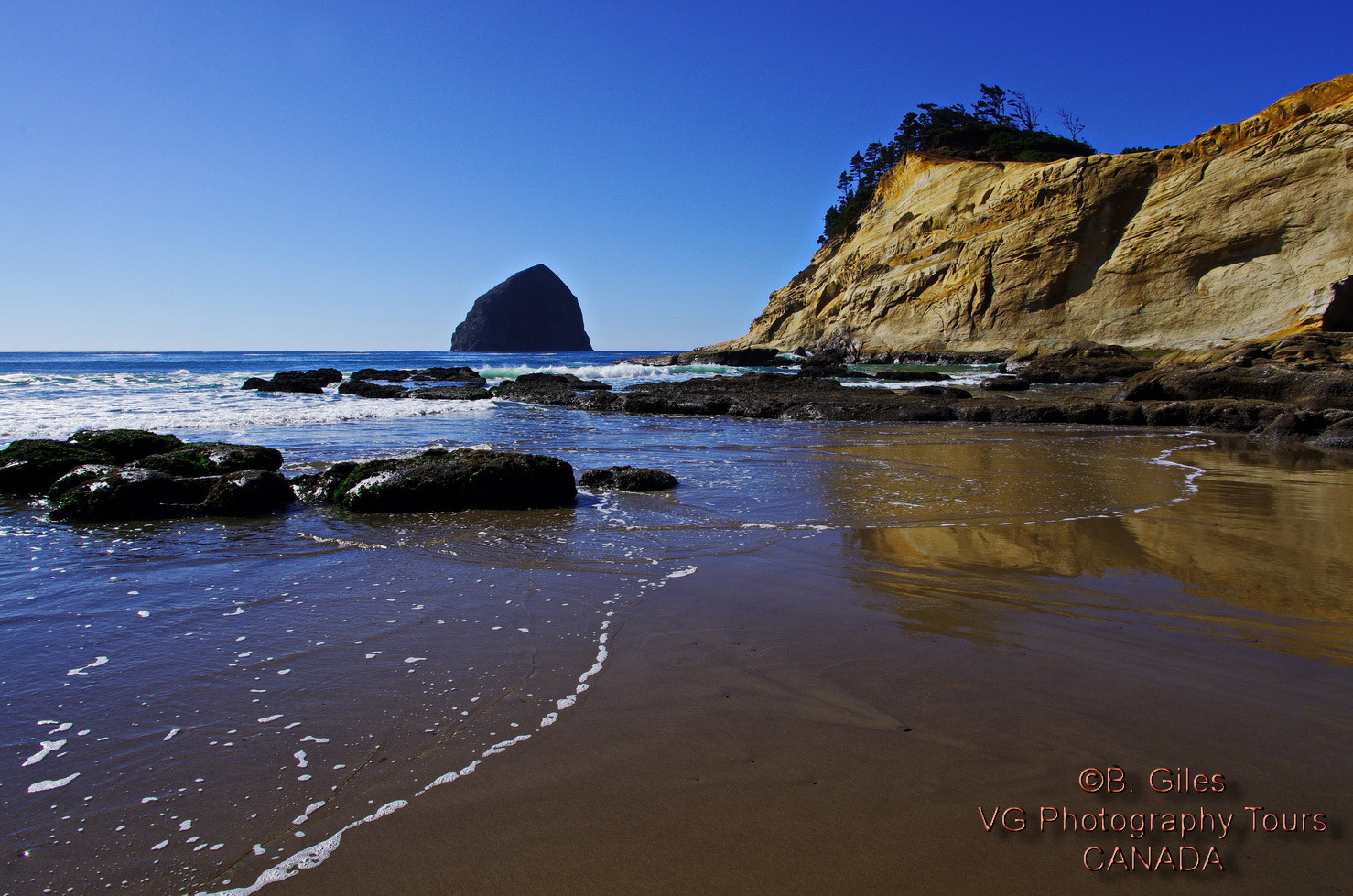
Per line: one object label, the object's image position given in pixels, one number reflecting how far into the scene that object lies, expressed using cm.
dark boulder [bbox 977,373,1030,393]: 2289
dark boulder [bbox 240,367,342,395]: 2534
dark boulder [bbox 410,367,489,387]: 3103
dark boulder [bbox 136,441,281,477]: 682
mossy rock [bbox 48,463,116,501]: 646
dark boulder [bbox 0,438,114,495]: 704
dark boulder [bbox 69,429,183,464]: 823
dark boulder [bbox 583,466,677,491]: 735
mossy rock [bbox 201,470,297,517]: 623
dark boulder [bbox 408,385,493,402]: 2220
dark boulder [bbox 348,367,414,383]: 3081
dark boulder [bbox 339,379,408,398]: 2292
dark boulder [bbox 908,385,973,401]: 1930
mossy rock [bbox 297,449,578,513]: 637
